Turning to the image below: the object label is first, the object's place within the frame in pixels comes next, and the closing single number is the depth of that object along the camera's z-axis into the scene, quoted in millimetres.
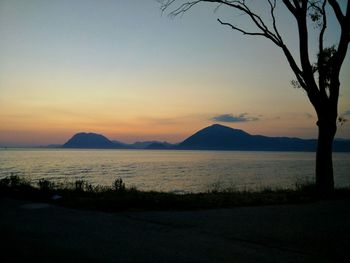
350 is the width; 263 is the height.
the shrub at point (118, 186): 15812
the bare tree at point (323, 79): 13391
